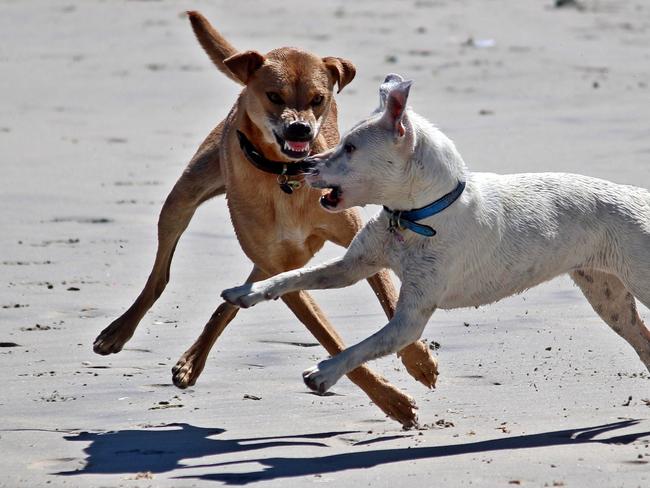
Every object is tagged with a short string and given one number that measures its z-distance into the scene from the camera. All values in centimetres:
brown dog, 1326
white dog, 1116
